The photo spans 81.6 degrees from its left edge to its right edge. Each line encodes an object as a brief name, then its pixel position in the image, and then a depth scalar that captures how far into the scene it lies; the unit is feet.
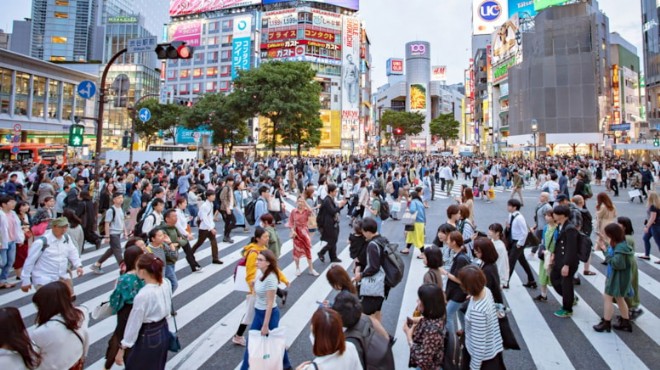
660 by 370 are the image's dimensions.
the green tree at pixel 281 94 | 120.67
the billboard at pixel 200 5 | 252.77
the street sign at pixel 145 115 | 69.09
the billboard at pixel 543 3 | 190.90
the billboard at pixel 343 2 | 236.02
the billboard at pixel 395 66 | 487.61
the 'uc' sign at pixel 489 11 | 282.15
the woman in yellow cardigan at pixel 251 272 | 14.10
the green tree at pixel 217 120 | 142.61
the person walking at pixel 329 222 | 26.73
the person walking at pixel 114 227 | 24.53
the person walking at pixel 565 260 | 16.72
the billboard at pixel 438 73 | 535.60
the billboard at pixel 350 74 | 232.53
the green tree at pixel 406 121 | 255.91
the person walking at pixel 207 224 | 26.61
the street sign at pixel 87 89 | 33.99
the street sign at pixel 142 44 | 30.98
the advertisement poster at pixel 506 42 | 189.99
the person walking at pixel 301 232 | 25.00
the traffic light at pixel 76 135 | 34.26
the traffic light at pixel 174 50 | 27.68
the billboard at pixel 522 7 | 228.18
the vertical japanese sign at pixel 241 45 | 225.56
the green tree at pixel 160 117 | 170.60
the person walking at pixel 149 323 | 10.28
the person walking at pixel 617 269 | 15.64
